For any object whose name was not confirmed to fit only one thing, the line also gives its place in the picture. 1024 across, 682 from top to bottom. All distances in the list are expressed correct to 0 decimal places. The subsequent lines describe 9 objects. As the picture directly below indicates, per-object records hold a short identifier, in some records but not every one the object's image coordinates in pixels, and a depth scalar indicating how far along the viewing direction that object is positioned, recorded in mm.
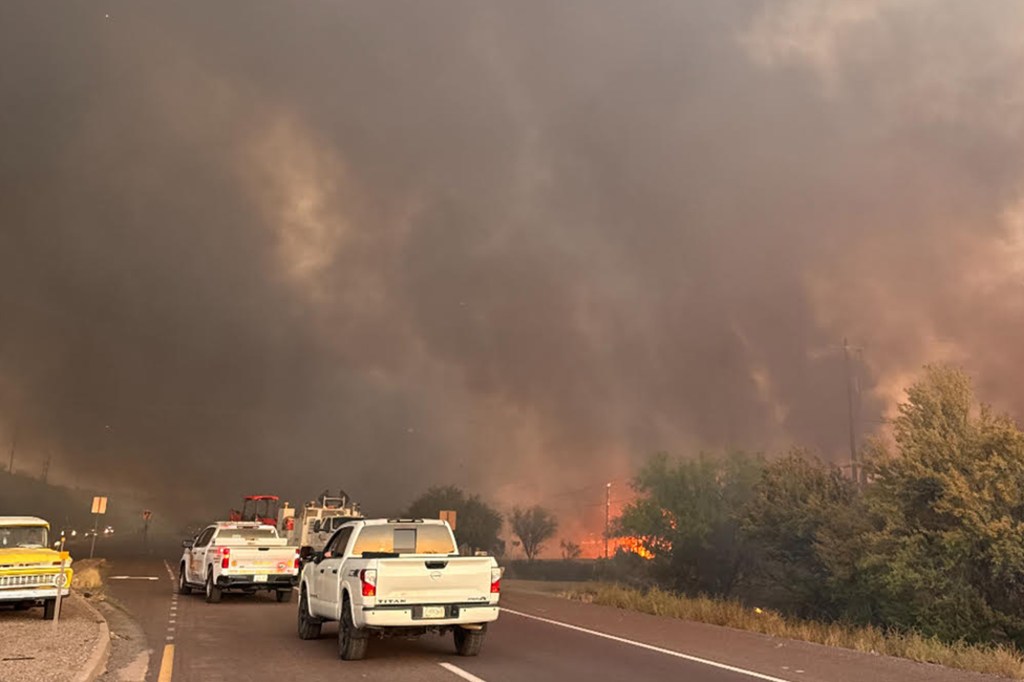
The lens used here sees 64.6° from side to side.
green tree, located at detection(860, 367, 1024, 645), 23422
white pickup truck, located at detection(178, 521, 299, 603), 21016
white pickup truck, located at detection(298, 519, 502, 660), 11367
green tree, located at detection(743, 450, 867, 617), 31109
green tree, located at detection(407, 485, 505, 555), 90312
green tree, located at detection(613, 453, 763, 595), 41781
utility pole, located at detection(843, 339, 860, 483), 48050
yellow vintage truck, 15734
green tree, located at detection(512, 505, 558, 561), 116000
